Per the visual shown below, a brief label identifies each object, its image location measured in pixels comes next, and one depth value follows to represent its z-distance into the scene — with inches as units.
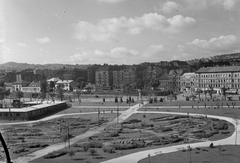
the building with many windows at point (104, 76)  6884.8
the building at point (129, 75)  6673.2
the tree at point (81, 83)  6213.6
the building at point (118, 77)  6815.9
